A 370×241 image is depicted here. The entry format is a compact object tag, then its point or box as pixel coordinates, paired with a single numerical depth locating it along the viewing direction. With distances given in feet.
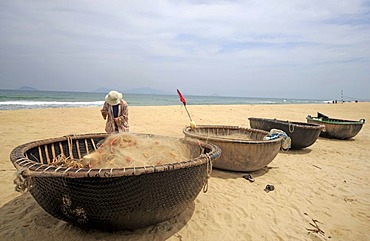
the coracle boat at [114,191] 6.86
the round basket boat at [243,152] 14.25
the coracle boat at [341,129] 27.86
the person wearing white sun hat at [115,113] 15.24
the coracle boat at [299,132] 21.24
